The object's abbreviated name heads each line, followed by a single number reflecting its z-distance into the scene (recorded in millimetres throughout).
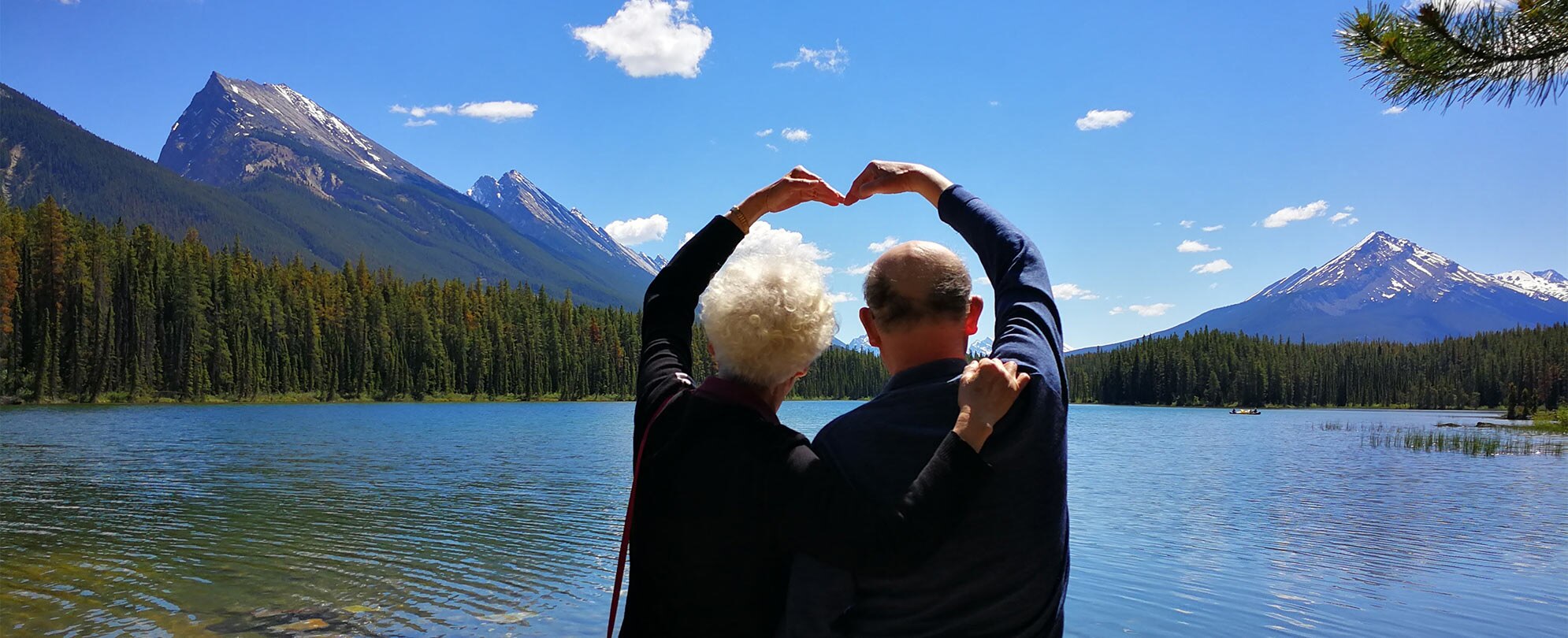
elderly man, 2301
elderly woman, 2199
